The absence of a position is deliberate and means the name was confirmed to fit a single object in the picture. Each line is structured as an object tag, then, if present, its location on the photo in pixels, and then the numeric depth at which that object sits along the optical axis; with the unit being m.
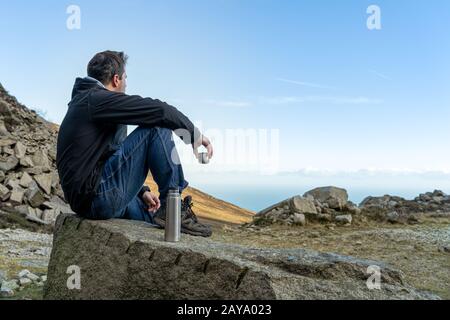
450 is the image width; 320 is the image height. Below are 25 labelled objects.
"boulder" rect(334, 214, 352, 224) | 12.27
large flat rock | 3.14
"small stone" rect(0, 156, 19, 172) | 14.34
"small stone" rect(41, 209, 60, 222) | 13.22
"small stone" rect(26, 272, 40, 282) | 5.49
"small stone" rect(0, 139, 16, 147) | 15.09
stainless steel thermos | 3.75
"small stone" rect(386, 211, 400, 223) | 12.61
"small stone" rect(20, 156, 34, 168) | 14.89
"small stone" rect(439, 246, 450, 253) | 9.18
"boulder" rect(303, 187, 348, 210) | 13.35
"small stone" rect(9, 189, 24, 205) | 13.26
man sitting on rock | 3.71
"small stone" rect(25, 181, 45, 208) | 13.54
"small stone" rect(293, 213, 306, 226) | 12.22
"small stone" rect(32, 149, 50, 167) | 15.58
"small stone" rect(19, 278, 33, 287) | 5.29
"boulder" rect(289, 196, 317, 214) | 12.72
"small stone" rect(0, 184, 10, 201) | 13.16
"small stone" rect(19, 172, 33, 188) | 14.11
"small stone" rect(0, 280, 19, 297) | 4.80
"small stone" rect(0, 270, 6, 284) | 5.23
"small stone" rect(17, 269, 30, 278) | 5.55
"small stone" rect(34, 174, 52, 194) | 14.52
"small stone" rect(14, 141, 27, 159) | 15.03
